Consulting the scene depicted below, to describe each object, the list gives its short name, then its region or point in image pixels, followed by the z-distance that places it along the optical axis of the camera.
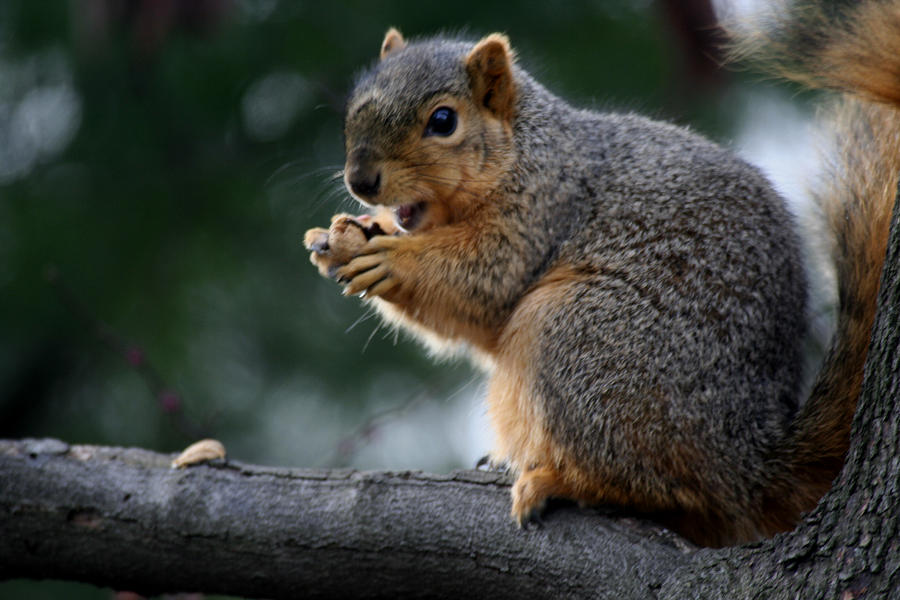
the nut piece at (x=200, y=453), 4.30
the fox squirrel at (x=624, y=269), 3.64
